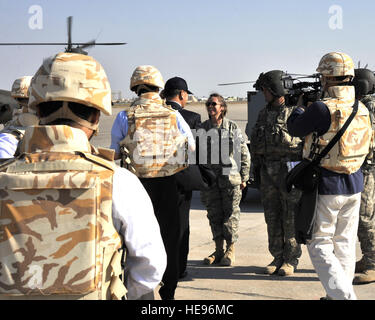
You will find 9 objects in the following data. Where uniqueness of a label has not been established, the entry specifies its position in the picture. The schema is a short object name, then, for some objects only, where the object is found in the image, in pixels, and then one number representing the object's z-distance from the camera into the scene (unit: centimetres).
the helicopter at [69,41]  1766
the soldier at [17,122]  358
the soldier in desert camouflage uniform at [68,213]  210
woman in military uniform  668
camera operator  452
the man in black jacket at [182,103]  566
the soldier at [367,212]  580
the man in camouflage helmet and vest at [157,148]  485
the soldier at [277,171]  608
